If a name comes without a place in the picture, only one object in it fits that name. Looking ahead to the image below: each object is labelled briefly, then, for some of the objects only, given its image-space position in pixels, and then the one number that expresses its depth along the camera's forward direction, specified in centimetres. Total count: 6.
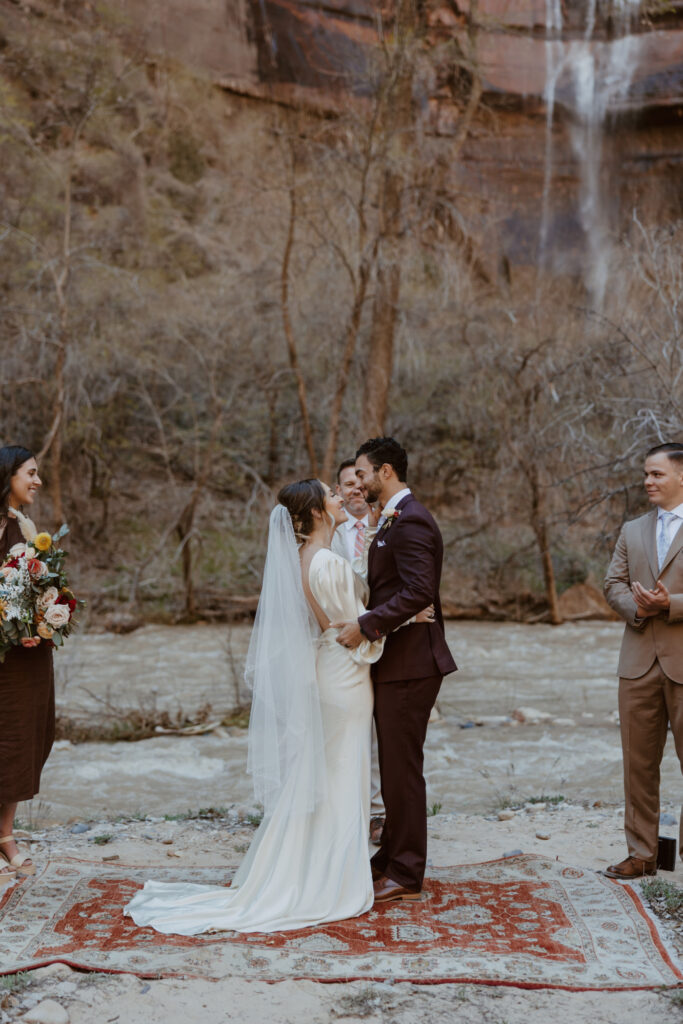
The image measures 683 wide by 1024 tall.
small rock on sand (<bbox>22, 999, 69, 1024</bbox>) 344
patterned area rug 393
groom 479
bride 459
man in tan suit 510
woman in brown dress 526
